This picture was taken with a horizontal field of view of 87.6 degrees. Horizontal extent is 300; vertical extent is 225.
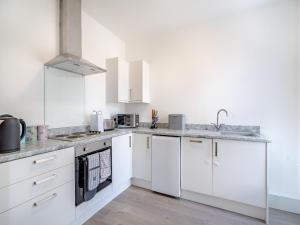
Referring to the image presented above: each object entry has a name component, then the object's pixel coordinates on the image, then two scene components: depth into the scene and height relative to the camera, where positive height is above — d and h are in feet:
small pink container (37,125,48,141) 5.29 -0.73
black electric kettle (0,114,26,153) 3.60 -0.54
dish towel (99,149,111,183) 5.84 -2.05
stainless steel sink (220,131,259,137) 6.78 -0.98
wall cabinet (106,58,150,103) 8.46 +1.72
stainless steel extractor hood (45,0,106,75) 6.02 +3.08
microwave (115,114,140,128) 9.05 -0.49
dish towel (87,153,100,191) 5.23 -2.04
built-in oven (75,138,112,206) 5.06 -1.99
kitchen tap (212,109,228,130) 7.65 -0.61
